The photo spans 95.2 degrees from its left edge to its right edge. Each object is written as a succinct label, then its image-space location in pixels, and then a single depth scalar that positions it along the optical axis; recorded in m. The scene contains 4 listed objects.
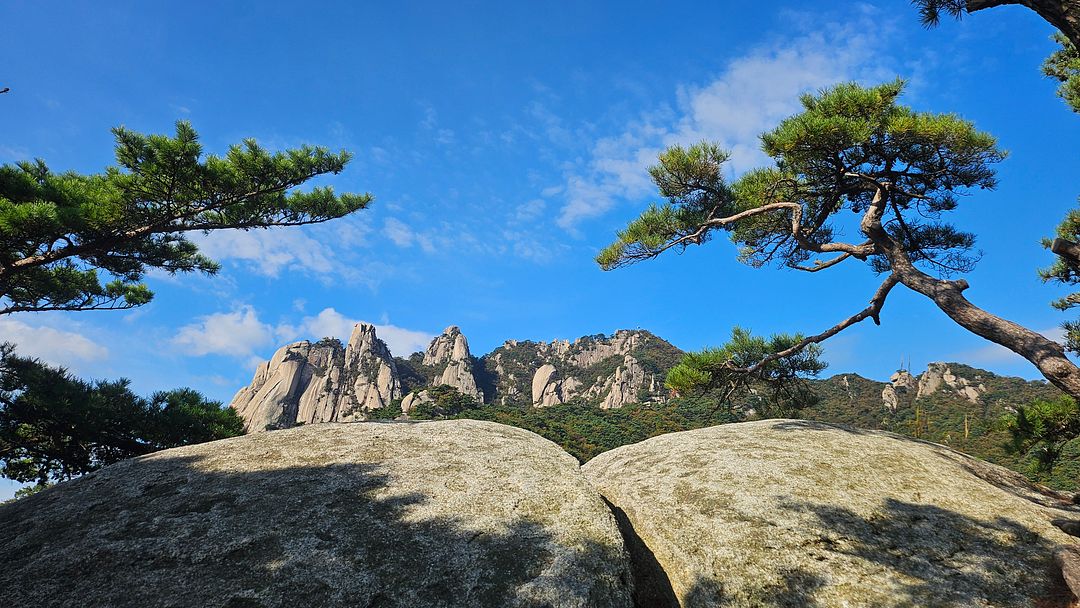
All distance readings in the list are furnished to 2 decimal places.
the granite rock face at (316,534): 4.10
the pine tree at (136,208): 11.10
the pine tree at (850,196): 8.55
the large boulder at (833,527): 4.94
